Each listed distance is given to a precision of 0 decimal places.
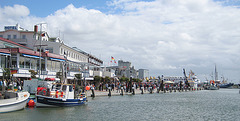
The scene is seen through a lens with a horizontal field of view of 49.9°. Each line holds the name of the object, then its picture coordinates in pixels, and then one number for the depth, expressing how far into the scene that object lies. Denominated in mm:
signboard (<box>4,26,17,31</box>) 63500
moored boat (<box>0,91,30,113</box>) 23391
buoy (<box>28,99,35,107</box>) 28641
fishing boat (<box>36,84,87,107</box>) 27438
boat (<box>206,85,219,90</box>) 119612
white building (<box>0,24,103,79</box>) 58884
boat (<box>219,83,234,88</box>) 162525
